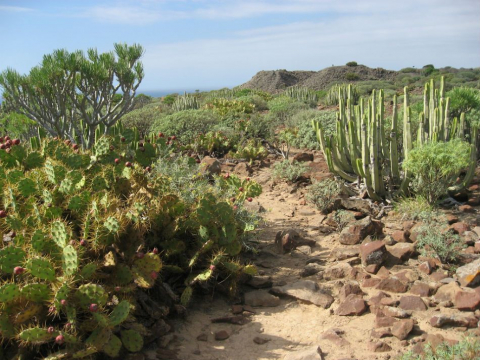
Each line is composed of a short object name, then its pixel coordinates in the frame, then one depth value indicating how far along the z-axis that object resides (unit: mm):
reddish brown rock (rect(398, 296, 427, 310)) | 4039
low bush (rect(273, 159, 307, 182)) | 8117
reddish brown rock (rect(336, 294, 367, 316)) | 4095
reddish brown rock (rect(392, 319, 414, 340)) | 3654
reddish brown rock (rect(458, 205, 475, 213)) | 6109
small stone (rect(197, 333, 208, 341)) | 3909
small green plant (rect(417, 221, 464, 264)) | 4738
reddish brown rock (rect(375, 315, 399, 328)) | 3836
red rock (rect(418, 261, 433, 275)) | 4633
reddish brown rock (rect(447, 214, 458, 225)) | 5664
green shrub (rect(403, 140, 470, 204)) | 5711
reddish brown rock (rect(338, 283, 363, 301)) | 4359
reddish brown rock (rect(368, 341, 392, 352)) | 3561
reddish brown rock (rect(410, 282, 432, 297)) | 4270
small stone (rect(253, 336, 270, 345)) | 3822
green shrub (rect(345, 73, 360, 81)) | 40844
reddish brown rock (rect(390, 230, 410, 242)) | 5348
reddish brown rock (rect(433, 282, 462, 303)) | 4117
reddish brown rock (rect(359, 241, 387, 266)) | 4828
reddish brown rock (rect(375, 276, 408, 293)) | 4398
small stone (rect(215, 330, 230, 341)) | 3910
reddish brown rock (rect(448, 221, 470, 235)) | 5363
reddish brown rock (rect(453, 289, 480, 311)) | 3882
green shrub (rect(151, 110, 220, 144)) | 11807
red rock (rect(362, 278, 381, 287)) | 4512
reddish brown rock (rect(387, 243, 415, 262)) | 4930
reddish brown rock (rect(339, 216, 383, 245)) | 5520
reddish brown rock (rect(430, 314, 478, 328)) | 3720
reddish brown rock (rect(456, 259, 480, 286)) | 4227
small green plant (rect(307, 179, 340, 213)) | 6715
